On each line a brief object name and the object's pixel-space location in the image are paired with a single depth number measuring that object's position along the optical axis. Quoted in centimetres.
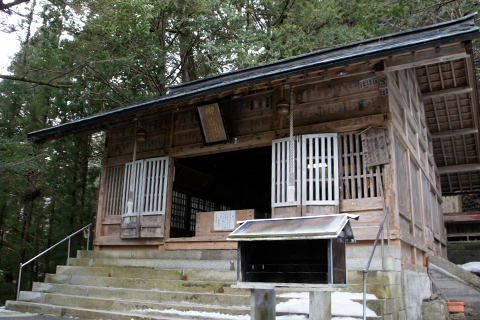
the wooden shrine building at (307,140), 817
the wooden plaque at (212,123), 991
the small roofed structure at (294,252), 450
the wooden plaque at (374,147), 824
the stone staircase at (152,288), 664
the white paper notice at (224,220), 1018
